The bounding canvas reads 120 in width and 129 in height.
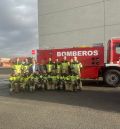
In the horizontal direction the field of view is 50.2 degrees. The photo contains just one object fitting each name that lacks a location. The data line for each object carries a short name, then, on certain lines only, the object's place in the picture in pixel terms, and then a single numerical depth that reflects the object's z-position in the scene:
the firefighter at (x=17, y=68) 6.73
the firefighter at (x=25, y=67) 6.80
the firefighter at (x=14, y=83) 6.50
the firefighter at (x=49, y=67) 6.74
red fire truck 7.04
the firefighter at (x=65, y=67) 6.55
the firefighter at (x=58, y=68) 6.65
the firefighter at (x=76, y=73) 6.24
